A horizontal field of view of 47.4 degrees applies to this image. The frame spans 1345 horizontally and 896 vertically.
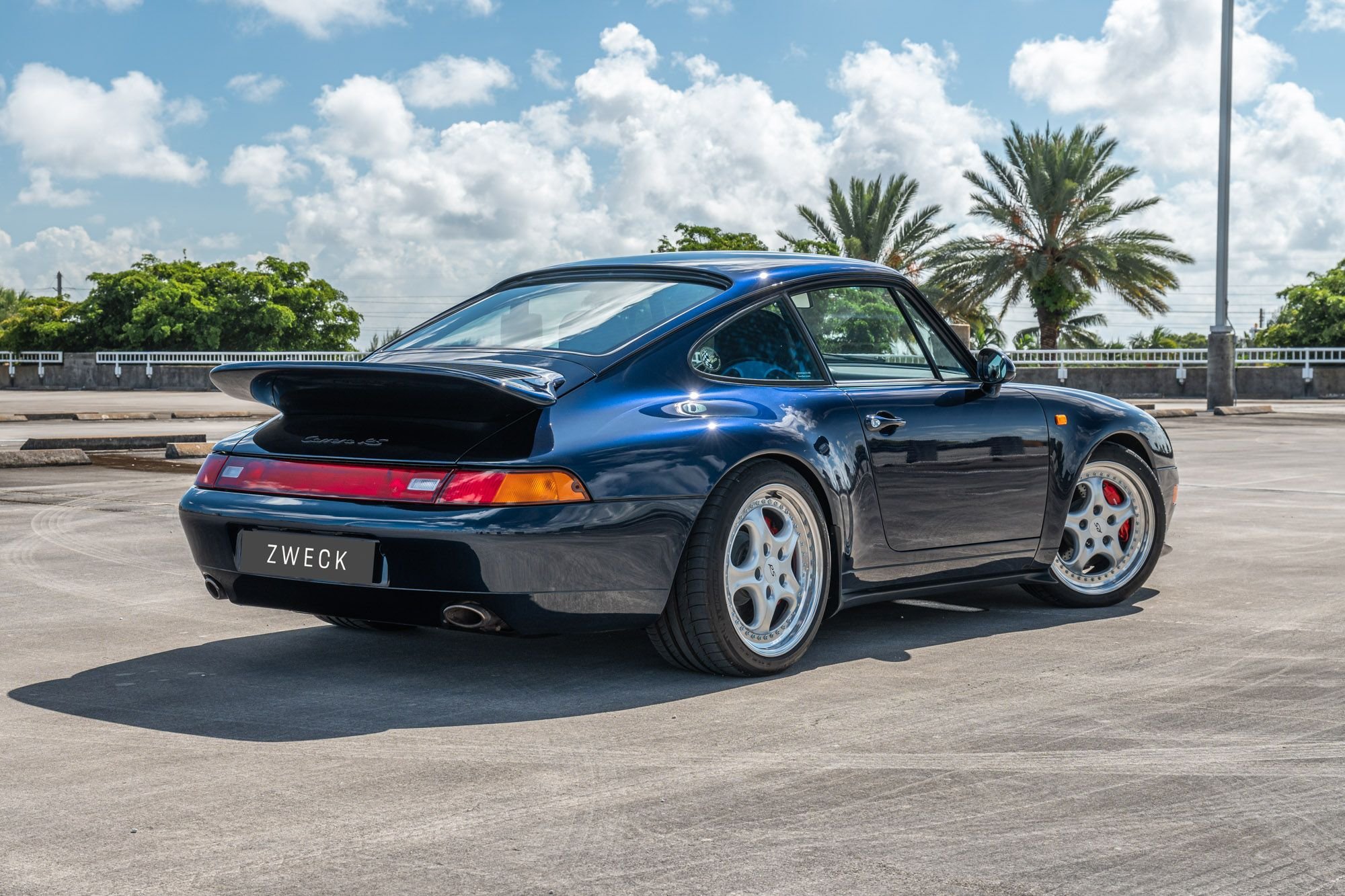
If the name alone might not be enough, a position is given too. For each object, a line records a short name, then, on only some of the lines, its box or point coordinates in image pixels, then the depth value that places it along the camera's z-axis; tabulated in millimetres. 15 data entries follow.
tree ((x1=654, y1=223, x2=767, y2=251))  55844
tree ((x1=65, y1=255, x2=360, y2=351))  61344
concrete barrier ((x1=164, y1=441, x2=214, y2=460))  14852
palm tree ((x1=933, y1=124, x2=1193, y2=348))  39906
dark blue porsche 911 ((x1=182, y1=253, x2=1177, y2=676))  4320
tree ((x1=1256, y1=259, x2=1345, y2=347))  49188
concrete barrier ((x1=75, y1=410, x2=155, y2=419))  21984
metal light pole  27766
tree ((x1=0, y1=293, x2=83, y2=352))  63062
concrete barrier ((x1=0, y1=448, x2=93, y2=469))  13422
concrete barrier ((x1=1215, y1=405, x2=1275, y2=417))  26578
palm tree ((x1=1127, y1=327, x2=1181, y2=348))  77000
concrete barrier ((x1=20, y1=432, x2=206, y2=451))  15588
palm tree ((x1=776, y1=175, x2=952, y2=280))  47938
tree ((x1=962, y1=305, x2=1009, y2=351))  43062
